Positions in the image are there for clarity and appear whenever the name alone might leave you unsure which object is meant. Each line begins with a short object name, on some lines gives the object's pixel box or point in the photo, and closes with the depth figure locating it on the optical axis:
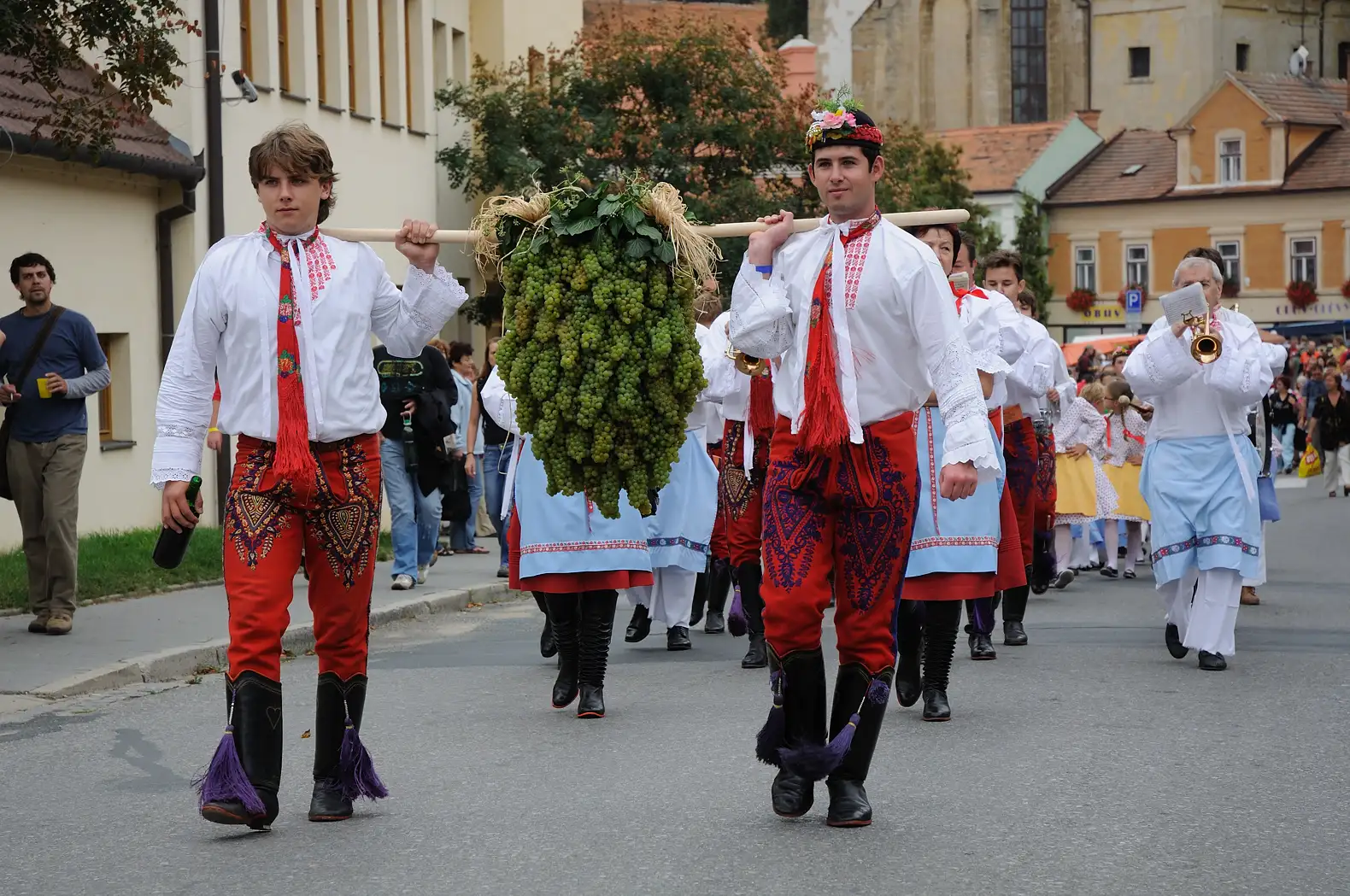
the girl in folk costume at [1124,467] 17.28
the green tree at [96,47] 11.26
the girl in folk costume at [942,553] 8.50
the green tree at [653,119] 30.16
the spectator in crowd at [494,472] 15.74
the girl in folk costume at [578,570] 8.78
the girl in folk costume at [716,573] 11.87
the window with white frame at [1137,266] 70.12
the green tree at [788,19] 90.44
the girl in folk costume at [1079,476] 16.61
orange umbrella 38.85
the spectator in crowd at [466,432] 18.11
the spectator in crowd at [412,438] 14.69
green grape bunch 6.64
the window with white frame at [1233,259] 68.19
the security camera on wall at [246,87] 20.47
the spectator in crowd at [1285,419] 35.27
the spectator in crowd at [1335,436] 30.88
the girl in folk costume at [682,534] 11.02
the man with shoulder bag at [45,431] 11.73
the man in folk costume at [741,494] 10.30
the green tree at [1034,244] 67.62
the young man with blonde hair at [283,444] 6.01
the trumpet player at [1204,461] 10.05
